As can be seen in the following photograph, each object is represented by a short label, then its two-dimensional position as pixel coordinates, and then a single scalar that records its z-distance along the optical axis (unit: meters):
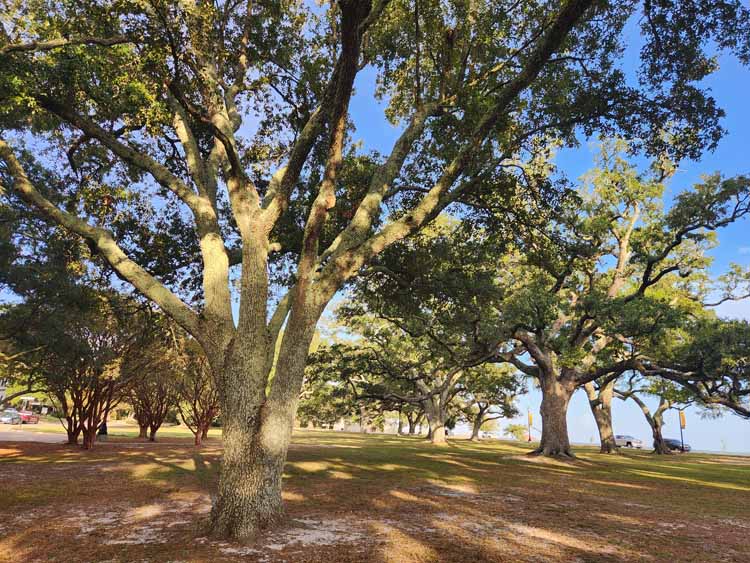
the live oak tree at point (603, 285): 15.95
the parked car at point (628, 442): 48.00
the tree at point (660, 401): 29.77
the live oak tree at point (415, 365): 20.16
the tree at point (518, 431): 55.77
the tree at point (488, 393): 31.34
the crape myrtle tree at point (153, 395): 22.67
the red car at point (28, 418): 45.32
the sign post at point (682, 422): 38.96
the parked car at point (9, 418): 41.56
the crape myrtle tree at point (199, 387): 22.67
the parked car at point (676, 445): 40.47
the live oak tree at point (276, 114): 6.55
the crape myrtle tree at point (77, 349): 15.57
